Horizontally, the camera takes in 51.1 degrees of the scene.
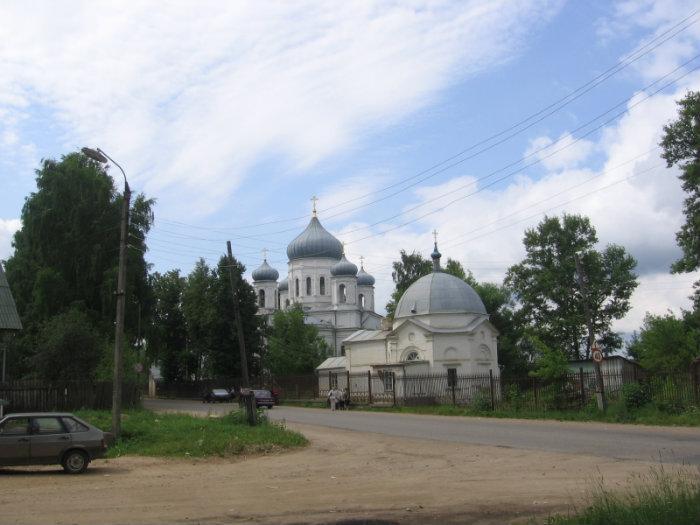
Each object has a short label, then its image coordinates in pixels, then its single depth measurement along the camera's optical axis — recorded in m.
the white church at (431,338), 48.41
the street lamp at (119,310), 18.69
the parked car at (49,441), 14.21
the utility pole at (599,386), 27.39
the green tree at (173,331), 62.12
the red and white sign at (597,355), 26.69
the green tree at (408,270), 73.81
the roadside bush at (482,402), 33.12
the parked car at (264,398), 41.82
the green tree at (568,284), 55.56
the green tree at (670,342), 38.22
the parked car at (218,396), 52.91
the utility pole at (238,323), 25.57
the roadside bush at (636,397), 25.97
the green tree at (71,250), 39.56
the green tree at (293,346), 66.19
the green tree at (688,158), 32.88
